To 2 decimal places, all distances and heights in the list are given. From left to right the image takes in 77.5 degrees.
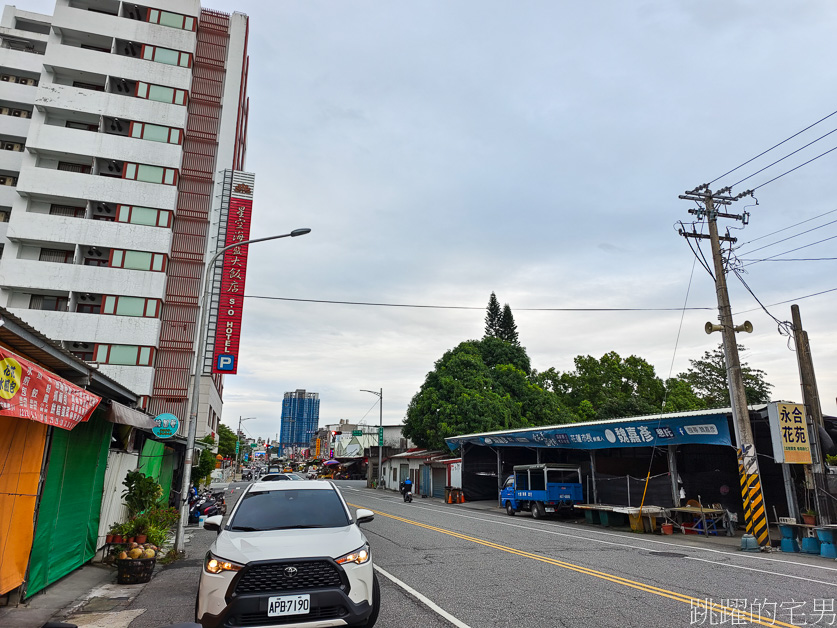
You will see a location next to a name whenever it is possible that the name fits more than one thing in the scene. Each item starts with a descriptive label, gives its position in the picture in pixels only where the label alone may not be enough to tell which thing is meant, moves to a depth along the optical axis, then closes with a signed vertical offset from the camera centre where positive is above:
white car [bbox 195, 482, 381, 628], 5.21 -1.34
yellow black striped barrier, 15.23 -1.30
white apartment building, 33.41 +17.72
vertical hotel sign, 31.67 +10.05
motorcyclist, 35.46 -2.57
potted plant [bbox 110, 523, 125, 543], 10.23 -1.64
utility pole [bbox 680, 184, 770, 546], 15.57 +2.03
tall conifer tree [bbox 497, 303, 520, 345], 72.62 +16.49
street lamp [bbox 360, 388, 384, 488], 52.02 +0.96
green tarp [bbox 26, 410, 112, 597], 7.90 -0.97
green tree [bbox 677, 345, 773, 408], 49.53 +6.80
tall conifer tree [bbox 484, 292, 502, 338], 72.94 +17.99
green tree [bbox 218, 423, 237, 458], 58.31 +0.60
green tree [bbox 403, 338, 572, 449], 40.50 +3.84
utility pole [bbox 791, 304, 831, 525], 15.40 +1.59
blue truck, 23.86 -1.72
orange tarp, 6.84 -0.62
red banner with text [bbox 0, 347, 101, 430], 5.56 +0.58
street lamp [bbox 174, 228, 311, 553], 12.48 +0.50
